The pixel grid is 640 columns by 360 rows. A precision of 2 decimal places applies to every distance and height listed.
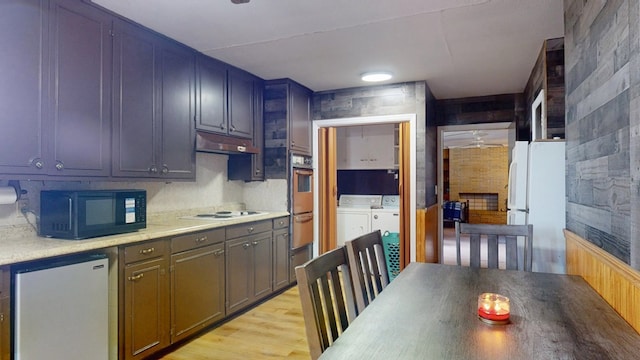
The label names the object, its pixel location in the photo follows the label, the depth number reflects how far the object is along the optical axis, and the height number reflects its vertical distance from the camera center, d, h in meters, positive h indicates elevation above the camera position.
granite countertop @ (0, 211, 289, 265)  1.83 -0.32
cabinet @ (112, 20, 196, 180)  2.55 +0.56
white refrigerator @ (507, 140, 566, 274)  2.77 -0.15
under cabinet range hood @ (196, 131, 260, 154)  3.25 +0.35
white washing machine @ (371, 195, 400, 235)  5.20 -0.49
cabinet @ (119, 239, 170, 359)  2.30 -0.72
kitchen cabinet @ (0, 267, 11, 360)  1.74 -0.59
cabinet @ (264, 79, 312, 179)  4.16 +0.62
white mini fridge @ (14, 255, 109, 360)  1.81 -0.64
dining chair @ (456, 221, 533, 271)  2.21 -0.35
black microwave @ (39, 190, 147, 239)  2.17 -0.17
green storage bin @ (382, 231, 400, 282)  4.83 -0.84
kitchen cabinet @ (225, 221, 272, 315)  3.25 -0.72
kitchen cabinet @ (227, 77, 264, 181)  4.05 +0.24
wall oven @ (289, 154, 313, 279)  4.23 -0.27
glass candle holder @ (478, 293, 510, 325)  1.25 -0.41
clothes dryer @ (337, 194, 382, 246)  5.37 -0.53
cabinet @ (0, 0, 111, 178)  1.97 +0.52
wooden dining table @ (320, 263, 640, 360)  1.04 -0.45
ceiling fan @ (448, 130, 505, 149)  7.79 +0.96
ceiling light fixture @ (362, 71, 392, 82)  3.85 +1.07
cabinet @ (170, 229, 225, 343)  2.68 -0.72
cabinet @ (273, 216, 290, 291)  3.93 -0.72
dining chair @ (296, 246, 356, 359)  1.19 -0.38
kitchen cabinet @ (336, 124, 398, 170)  5.84 +0.55
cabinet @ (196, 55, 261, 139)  3.31 +0.78
